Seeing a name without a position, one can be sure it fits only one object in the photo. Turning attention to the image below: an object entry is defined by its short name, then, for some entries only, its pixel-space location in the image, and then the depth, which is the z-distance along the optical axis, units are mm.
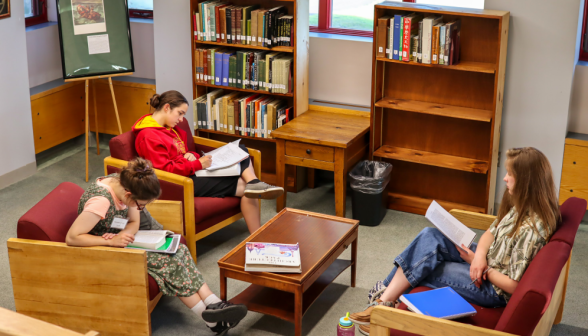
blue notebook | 2715
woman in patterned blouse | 2691
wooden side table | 4559
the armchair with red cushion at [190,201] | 3863
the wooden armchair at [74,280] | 2984
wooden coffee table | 3154
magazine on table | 3166
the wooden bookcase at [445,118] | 4367
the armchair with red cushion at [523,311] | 2314
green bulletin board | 5145
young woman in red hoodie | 4051
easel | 5350
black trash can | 4547
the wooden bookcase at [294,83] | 4836
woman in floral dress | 3010
